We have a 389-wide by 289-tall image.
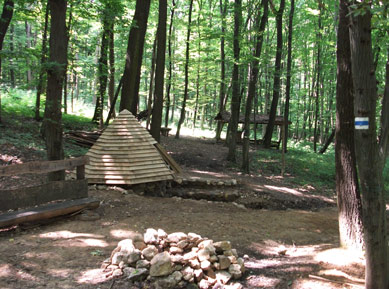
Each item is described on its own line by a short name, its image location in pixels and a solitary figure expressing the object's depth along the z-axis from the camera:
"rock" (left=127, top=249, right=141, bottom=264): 3.69
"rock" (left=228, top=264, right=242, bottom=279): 3.72
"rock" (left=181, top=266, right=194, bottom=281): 3.51
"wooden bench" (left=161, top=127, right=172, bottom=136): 20.04
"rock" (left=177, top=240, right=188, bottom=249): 3.92
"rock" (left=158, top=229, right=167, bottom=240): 4.09
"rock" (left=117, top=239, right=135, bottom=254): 3.76
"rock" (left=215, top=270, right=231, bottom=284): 3.60
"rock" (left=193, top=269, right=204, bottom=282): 3.54
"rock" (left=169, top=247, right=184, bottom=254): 3.85
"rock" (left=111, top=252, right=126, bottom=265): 3.76
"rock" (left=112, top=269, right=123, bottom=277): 3.62
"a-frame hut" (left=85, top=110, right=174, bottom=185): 8.44
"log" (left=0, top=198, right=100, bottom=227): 4.91
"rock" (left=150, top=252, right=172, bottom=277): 3.49
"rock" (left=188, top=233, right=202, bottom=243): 4.04
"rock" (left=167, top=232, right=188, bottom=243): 4.02
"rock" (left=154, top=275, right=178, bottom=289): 3.40
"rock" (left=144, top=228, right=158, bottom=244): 3.99
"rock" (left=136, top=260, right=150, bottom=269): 3.62
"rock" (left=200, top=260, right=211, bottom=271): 3.62
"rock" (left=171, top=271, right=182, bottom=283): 3.46
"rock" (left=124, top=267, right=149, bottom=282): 3.51
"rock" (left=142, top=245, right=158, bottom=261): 3.70
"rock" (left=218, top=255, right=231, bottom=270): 3.75
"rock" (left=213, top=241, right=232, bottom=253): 3.89
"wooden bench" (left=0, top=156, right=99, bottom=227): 5.02
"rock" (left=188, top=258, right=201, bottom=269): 3.64
